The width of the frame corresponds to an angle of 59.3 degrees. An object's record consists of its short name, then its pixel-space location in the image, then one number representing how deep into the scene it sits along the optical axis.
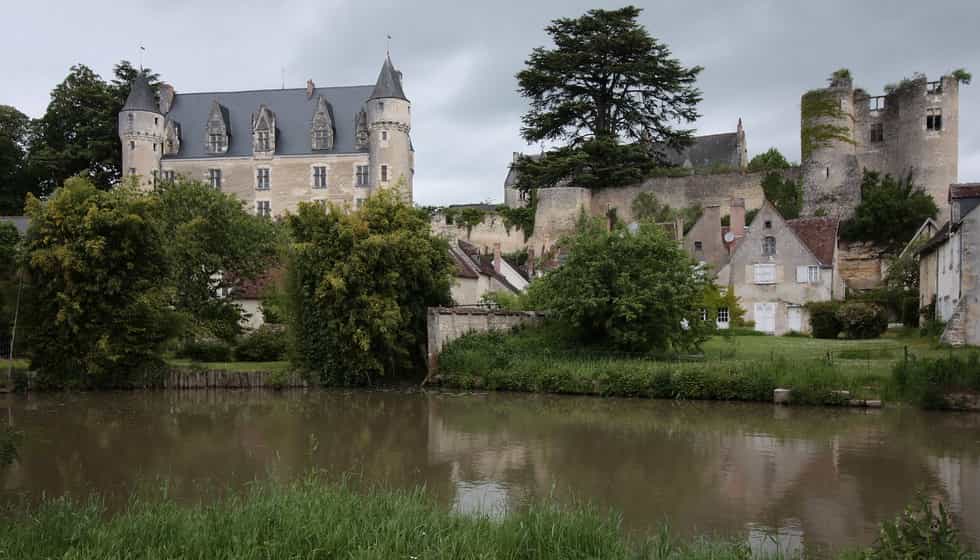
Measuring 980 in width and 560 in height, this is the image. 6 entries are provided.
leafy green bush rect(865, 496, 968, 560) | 6.07
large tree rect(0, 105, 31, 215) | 48.00
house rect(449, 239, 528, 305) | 34.91
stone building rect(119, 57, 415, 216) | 48.31
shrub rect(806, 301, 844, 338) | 31.36
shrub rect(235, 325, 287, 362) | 29.12
